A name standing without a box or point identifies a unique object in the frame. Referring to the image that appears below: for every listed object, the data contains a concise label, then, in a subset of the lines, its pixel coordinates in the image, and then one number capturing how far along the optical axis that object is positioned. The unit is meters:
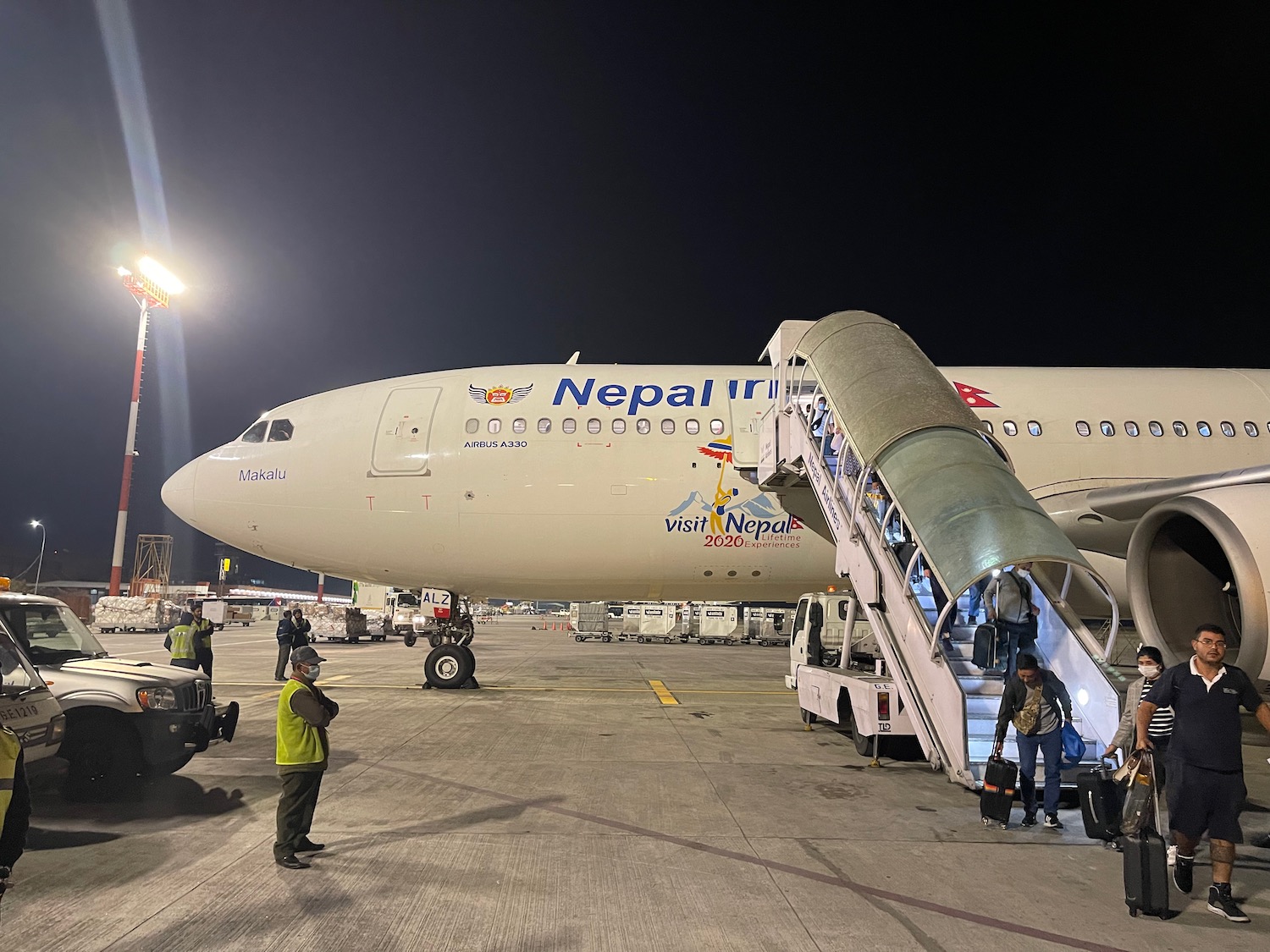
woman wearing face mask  5.00
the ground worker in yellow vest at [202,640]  12.09
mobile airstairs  6.04
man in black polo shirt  4.21
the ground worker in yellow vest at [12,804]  3.13
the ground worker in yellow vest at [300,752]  4.63
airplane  10.87
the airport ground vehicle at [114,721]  6.23
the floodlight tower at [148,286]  44.19
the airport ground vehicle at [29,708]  4.79
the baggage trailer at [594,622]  40.41
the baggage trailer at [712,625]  40.25
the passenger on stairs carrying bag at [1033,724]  5.80
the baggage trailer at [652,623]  40.30
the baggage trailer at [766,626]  41.00
